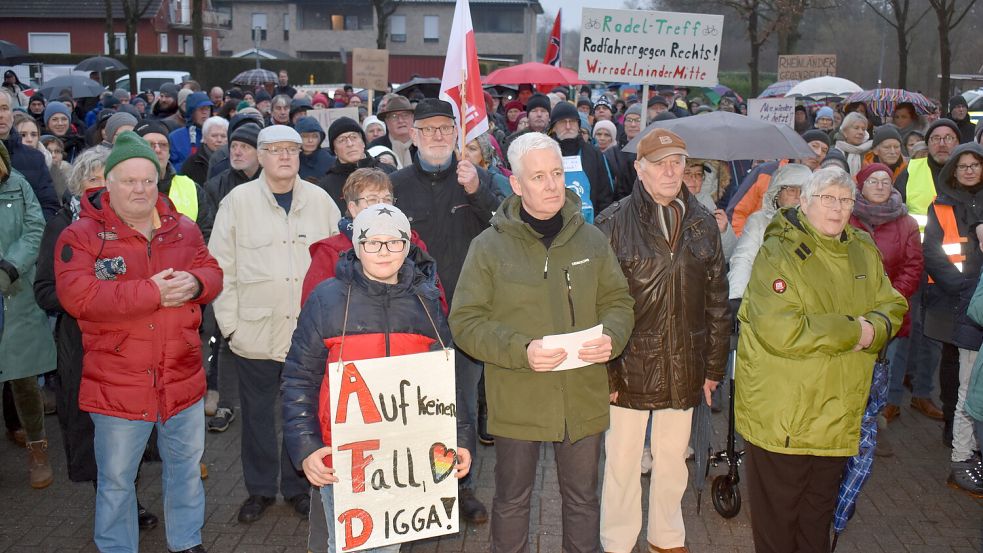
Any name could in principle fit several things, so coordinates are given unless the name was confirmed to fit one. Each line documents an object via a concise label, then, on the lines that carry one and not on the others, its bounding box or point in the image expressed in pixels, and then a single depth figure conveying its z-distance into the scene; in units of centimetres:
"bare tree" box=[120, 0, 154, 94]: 2887
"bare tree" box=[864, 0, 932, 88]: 2258
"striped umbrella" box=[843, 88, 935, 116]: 1560
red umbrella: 1672
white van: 3432
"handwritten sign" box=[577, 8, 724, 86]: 858
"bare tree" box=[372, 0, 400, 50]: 4038
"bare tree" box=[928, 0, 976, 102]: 1953
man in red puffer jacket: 411
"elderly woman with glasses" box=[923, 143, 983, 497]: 589
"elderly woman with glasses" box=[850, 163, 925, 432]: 618
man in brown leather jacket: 445
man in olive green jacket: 396
